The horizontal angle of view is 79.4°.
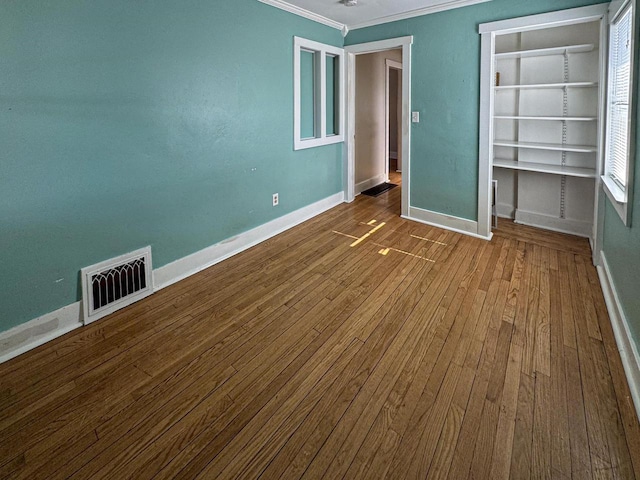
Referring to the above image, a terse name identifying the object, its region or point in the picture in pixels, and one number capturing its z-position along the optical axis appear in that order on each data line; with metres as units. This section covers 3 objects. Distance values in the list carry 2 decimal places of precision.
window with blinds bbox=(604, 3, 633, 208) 2.45
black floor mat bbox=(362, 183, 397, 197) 6.12
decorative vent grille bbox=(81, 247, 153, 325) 2.55
